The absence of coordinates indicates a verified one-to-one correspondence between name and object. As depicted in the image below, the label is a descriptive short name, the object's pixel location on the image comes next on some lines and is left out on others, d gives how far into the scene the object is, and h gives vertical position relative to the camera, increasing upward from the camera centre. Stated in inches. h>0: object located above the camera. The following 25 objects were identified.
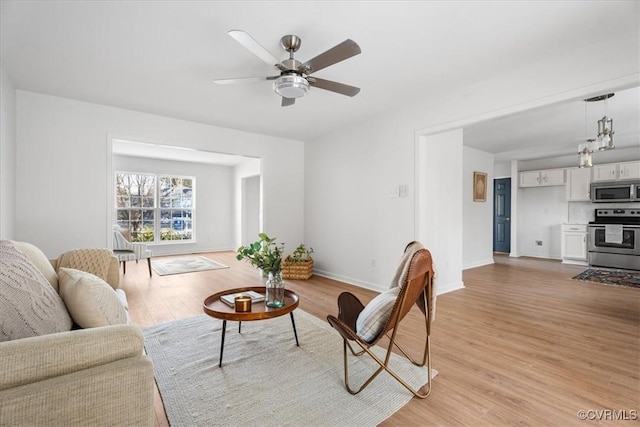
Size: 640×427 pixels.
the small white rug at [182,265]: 223.8 -45.3
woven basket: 198.5 -39.8
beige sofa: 33.2 -20.5
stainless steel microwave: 234.1 +16.4
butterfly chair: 64.8 -22.9
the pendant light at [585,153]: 165.5 +33.9
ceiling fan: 78.2 +42.9
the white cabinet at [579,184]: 260.8 +24.4
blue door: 315.6 -3.9
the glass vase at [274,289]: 89.8 -23.8
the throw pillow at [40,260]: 68.5 -12.6
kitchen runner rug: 185.6 -45.1
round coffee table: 80.0 -28.6
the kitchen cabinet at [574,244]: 257.8 -28.6
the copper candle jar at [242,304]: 83.1 -26.5
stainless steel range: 227.5 -21.7
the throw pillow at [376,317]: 67.9 -24.8
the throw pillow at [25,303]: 42.1 -14.5
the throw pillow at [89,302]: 50.6 -16.3
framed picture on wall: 251.4 +21.4
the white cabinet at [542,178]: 278.1 +32.9
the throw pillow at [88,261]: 109.0 -19.0
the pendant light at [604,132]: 141.9 +38.2
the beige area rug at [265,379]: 64.9 -44.7
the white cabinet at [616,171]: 235.2 +33.3
